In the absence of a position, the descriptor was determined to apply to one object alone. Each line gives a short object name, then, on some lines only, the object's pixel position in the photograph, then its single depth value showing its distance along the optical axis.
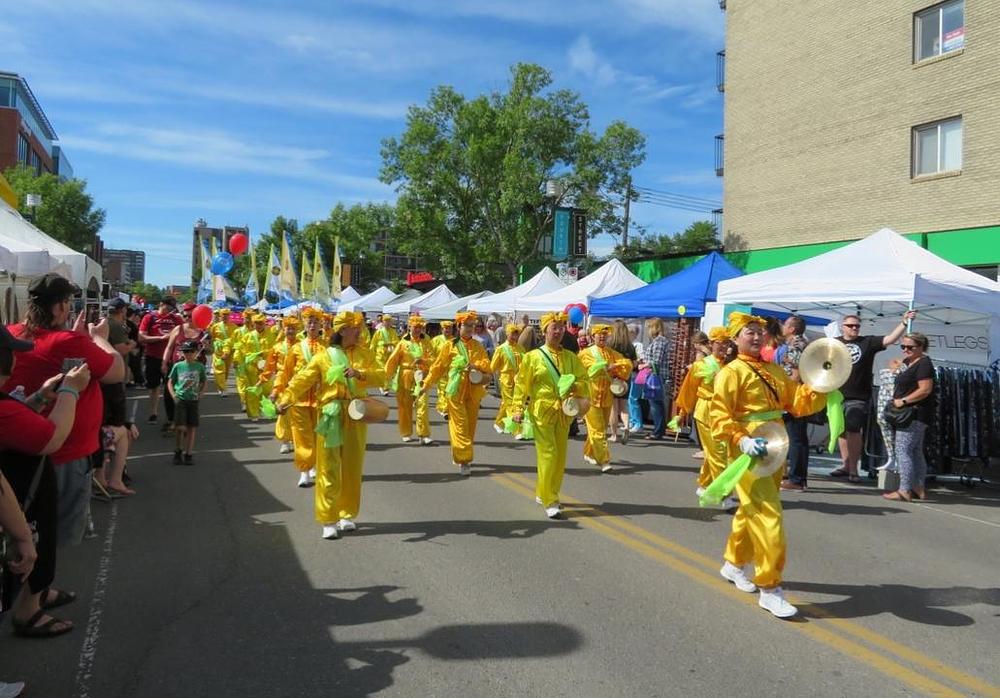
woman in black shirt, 8.74
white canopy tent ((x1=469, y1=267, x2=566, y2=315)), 21.30
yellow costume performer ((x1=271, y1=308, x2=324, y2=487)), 8.16
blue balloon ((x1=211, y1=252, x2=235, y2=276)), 28.67
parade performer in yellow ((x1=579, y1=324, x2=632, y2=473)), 9.91
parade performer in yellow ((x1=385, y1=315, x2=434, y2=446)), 11.89
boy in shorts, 9.64
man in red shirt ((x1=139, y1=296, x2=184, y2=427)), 13.10
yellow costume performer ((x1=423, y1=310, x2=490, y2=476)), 9.51
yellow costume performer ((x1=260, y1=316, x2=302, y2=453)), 10.62
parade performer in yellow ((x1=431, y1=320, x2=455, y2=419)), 10.46
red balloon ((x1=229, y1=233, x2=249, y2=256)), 29.30
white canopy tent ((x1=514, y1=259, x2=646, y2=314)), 17.31
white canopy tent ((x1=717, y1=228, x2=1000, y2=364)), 9.64
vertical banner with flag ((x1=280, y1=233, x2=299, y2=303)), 30.58
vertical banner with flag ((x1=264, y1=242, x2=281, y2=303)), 33.88
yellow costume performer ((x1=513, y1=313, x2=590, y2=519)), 7.16
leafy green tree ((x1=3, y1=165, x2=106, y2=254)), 37.22
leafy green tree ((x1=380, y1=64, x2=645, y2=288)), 31.55
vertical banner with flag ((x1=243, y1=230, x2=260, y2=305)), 34.19
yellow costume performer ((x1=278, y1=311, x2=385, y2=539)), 6.34
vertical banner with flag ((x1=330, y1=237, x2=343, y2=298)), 32.53
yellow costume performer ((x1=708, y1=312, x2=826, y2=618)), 4.73
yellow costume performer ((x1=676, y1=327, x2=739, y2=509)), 7.35
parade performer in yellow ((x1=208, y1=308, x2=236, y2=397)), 16.75
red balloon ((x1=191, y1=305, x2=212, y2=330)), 13.08
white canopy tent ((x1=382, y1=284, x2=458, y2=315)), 28.31
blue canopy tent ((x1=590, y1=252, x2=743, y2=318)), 13.80
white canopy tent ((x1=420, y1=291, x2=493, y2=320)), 26.81
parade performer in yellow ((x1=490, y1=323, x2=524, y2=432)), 9.59
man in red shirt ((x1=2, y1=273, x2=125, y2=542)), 4.15
